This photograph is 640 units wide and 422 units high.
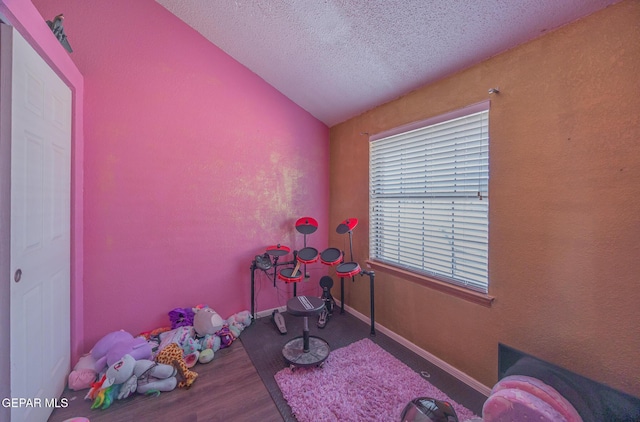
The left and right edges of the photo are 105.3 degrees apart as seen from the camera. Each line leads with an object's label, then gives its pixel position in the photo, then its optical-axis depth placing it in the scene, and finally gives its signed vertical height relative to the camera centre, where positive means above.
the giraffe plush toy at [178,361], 1.81 -1.17
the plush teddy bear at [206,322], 2.27 -1.05
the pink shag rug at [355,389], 1.55 -1.28
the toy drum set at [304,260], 2.48 -0.54
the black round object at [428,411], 1.14 -0.96
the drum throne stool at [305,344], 1.98 -1.21
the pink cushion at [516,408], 1.08 -0.90
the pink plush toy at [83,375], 1.74 -1.20
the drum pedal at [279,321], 2.54 -1.21
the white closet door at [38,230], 1.20 -0.12
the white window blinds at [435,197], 1.81 +0.13
